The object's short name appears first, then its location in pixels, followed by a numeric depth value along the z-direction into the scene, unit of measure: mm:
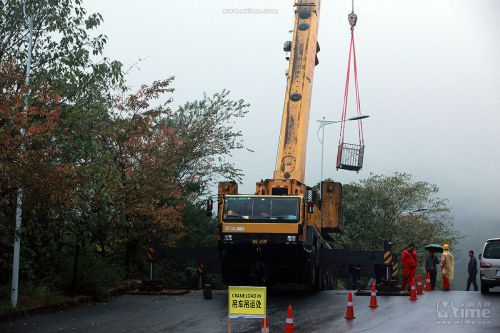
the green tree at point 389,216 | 68750
